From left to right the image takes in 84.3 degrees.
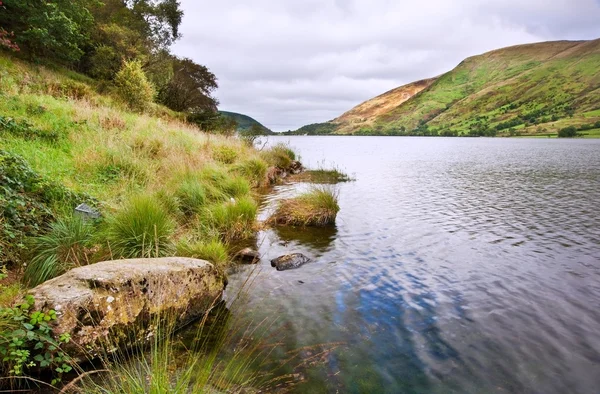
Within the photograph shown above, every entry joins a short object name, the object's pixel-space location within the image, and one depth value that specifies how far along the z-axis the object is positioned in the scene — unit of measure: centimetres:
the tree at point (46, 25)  2308
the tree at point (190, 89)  3538
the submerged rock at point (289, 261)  809
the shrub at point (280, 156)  2436
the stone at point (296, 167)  2649
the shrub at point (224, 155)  1753
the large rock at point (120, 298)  394
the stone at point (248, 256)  833
